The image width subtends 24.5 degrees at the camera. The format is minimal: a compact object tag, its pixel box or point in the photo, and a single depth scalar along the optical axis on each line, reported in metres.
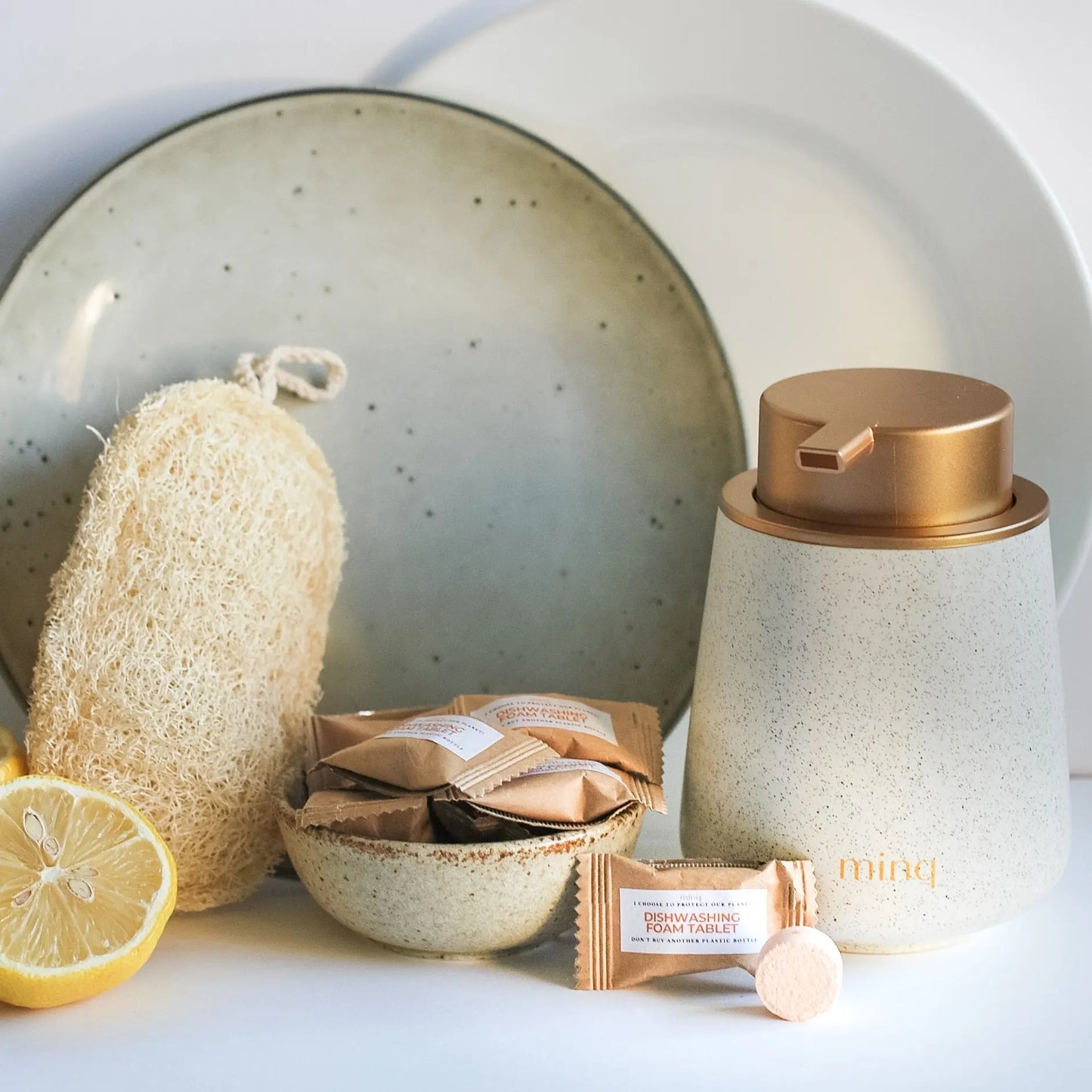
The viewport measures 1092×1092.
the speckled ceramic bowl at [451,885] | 0.57
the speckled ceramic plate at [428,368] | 0.65
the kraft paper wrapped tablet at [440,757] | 0.57
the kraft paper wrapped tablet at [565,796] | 0.58
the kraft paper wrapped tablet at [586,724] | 0.60
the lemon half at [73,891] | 0.56
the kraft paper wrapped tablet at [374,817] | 0.58
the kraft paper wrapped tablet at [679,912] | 0.57
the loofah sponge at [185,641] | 0.60
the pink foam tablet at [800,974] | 0.56
